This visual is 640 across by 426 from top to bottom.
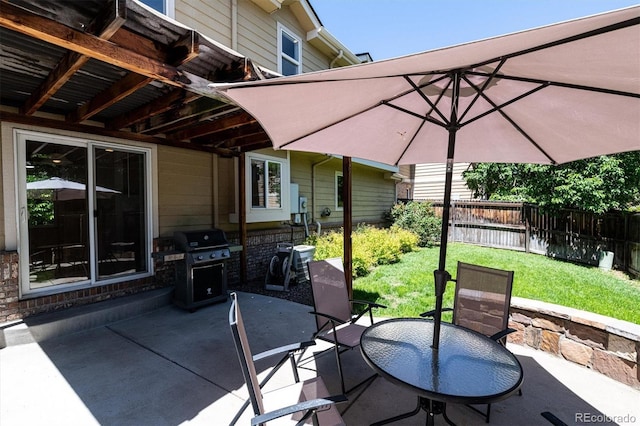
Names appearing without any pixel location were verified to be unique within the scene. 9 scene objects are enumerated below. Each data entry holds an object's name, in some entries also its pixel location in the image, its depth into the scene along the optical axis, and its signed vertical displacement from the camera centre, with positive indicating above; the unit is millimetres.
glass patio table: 1734 -1062
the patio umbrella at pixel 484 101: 1506 +773
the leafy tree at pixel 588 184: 7625 +561
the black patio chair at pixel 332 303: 2938 -1054
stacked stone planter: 2760 -1359
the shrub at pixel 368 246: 7008 -1064
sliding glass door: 4098 -44
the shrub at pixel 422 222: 11555 -611
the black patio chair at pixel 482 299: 2871 -927
